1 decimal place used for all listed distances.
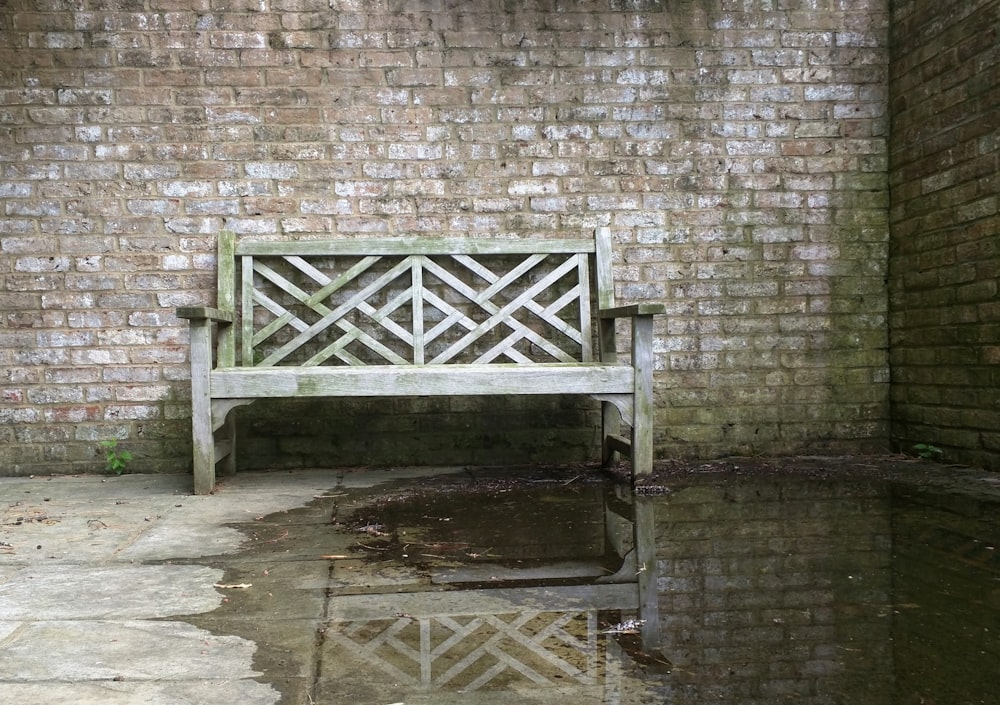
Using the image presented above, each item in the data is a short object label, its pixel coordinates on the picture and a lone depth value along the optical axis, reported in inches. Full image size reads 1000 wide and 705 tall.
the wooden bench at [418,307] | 163.3
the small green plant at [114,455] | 164.9
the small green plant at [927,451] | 163.8
